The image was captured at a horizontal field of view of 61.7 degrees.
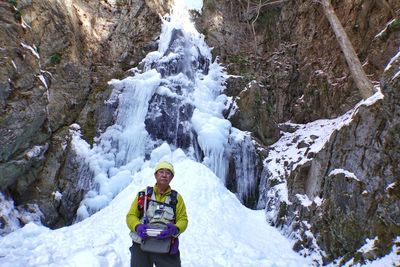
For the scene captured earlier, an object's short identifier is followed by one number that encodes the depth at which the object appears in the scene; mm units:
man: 3264
